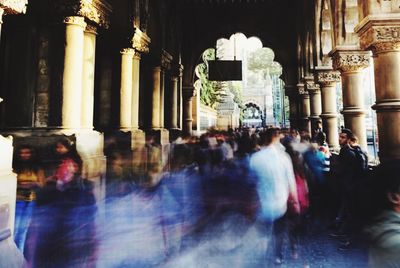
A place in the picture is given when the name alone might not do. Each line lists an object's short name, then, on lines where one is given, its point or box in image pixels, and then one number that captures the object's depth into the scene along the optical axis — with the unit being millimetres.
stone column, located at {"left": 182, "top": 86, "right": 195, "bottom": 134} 15125
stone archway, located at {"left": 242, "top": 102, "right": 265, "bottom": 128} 63219
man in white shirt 3275
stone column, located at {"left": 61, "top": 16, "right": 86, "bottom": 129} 5020
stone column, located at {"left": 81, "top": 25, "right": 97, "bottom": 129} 5699
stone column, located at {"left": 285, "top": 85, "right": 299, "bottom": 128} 15055
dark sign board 13680
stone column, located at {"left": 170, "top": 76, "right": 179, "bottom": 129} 12328
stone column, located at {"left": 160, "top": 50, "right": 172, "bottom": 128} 10266
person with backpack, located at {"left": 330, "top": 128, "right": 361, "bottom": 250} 4367
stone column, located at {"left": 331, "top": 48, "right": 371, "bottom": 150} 7152
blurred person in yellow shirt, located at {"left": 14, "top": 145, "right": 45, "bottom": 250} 4605
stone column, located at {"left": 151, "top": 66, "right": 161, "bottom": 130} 9712
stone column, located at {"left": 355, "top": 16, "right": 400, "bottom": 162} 4863
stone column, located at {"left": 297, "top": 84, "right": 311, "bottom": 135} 14047
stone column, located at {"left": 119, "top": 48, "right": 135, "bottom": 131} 7375
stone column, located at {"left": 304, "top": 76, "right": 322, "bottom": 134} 12461
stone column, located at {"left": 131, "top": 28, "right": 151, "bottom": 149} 7473
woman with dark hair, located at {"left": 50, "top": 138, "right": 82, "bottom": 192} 4438
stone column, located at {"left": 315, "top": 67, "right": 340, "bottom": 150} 9984
